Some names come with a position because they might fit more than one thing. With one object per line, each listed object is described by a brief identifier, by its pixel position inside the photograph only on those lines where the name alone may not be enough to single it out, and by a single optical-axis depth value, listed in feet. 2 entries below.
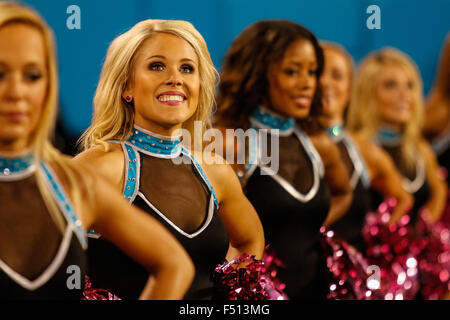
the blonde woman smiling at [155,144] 13.24
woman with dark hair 17.19
